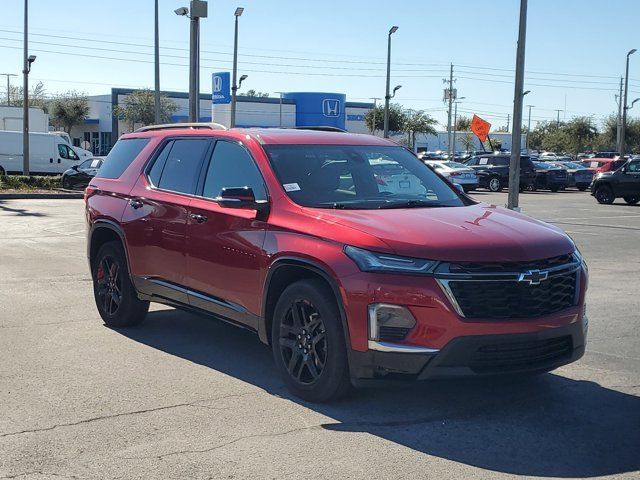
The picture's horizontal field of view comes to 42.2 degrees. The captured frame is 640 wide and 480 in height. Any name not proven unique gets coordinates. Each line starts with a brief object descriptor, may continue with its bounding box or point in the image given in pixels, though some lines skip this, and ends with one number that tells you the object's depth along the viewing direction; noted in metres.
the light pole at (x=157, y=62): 30.69
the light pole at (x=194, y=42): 19.47
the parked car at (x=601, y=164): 36.03
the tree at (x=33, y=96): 83.75
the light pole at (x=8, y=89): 97.44
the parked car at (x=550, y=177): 38.34
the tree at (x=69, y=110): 73.50
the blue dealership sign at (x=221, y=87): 37.50
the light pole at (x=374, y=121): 73.81
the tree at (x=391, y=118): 77.88
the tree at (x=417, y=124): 83.50
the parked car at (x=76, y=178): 30.94
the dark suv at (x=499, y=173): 37.75
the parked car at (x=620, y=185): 29.11
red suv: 4.98
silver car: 34.16
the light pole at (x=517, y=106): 18.06
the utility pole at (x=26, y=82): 32.97
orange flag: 40.73
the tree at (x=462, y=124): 134.56
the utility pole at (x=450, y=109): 78.70
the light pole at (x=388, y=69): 42.63
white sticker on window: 5.98
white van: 37.72
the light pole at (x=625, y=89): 53.88
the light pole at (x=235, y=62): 40.62
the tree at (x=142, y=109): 68.19
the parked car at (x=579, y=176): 39.77
